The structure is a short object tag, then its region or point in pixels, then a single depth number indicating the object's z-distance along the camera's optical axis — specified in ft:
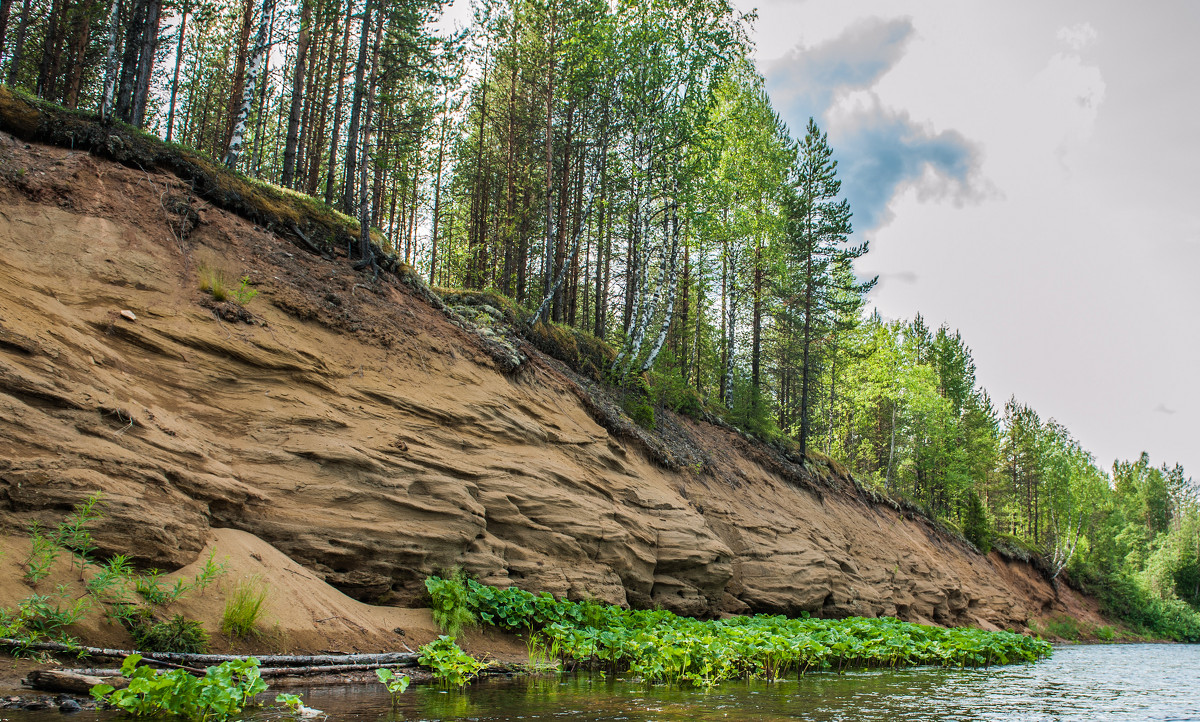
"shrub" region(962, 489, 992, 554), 116.88
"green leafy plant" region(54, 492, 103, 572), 19.53
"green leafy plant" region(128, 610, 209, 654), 18.93
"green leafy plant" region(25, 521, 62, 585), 18.31
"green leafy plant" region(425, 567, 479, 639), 29.66
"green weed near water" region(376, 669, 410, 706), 18.13
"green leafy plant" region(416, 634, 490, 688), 22.08
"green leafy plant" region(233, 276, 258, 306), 34.20
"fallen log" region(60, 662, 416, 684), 20.07
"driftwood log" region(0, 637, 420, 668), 16.93
